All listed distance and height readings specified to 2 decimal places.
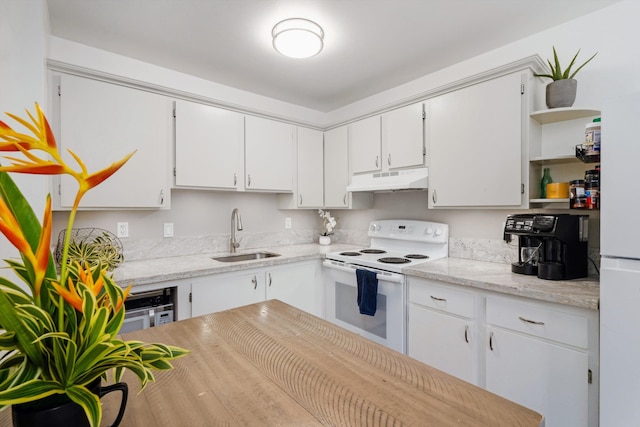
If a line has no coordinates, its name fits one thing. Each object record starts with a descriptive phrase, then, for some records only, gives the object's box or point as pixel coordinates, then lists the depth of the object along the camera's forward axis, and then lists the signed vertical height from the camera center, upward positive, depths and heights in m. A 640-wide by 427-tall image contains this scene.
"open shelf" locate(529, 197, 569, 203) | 1.82 +0.06
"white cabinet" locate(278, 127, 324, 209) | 3.18 +0.39
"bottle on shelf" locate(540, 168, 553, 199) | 2.00 +0.19
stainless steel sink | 2.80 -0.43
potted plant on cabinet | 1.84 +0.74
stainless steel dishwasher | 1.91 -0.62
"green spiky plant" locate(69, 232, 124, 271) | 1.99 -0.26
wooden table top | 0.68 -0.45
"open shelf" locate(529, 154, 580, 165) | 1.84 +0.31
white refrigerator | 1.25 -0.23
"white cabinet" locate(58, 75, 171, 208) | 1.97 +0.51
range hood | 2.47 +0.26
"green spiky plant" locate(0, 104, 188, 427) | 0.45 -0.18
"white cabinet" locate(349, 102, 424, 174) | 2.52 +0.62
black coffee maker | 1.71 -0.18
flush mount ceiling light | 1.93 +1.11
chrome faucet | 2.86 -0.19
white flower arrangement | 3.39 -0.12
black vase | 0.47 -0.31
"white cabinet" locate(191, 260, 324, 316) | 2.19 -0.61
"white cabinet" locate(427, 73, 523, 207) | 1.97 +0.46
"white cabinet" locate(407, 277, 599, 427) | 1.45 -0.75
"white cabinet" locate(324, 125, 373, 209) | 3.13 +0.38
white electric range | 2.21 -0.47
